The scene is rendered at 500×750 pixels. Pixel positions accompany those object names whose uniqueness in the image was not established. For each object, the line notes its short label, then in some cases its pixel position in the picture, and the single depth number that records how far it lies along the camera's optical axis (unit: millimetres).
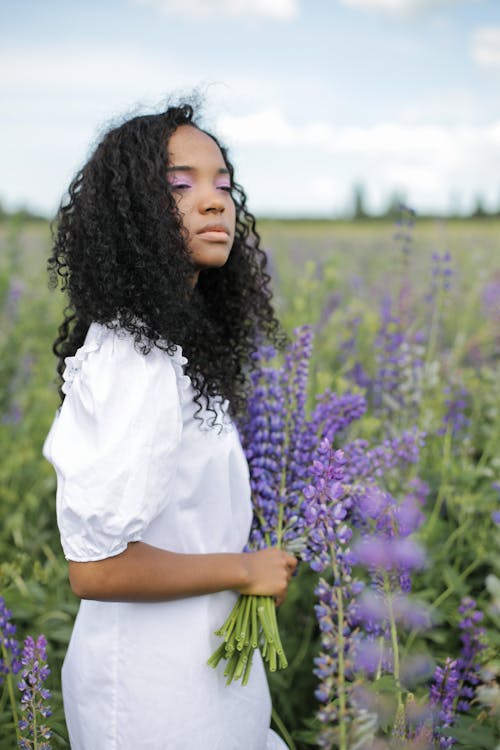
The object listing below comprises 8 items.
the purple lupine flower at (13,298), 3865
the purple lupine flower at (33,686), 1243
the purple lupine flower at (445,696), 1360
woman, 1159
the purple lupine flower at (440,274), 2348
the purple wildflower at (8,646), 1510
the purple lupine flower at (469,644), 1577
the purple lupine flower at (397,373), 2229
